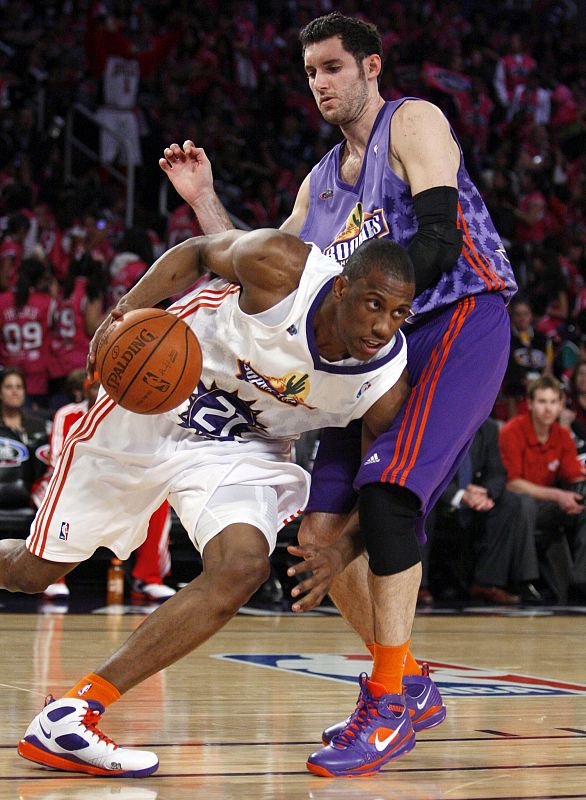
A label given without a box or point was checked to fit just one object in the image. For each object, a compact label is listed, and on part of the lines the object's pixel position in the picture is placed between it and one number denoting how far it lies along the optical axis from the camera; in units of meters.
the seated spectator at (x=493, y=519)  15.92
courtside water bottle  15.02
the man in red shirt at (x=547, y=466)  16.41
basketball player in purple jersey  6.36
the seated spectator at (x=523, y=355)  18.91
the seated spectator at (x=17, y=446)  15.48
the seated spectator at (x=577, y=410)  17.36
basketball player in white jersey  5.99
